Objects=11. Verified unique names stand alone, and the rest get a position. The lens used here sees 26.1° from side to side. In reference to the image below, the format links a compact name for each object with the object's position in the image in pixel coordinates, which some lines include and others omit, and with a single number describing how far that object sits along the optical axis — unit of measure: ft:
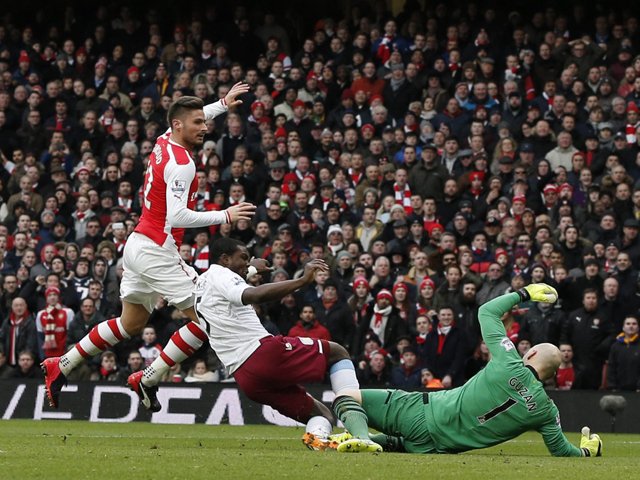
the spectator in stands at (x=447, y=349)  60.54
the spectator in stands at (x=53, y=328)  65.98
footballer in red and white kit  40.40
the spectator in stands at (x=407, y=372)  60.39
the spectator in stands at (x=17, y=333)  66.80
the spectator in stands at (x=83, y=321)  65.92
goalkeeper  34.55
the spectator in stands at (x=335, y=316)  64.23
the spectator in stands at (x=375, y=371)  61.26
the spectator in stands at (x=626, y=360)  57.62
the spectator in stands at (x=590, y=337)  59.31
